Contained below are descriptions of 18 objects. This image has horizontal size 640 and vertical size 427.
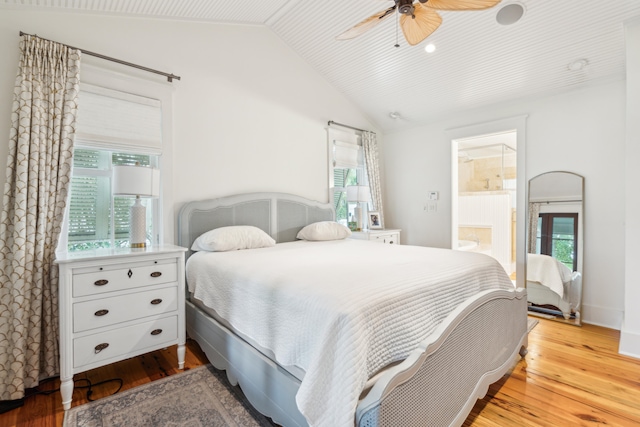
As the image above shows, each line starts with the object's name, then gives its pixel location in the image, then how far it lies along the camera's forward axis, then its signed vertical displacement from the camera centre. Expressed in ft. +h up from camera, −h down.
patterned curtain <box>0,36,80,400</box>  6.20 -0.05
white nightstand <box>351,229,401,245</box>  12.82 -1.08
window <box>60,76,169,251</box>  7.79 +1.50
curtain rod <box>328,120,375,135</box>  13.41 +3.72
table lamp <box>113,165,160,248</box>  7.18 +0.47
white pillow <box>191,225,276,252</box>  8.40 -0.85
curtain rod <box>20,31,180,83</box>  7.57 +3.80
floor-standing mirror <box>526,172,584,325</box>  10.35 -1.21
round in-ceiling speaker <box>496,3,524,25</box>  8.34 +5.34
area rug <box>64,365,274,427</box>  5.49 -3.70
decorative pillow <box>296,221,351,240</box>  11.14 -0.79
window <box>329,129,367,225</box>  13.67 +1.85
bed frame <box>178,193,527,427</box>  3.72 -2.53
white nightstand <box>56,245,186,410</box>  5.89 -2.00
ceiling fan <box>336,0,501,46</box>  5.77 +3.89
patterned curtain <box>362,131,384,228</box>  14.67 +1.99
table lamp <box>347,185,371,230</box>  13.23 +0.66
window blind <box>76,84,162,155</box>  7.69 +2.29
